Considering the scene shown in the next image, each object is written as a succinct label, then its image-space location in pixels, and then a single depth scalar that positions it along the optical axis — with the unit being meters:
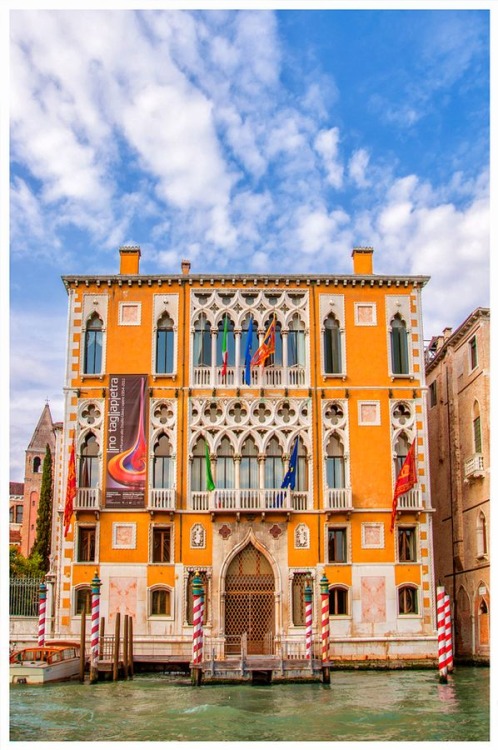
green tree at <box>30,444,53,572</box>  39.97
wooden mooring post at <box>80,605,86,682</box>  21.06
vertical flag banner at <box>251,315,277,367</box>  25.58
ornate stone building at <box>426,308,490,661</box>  25.61
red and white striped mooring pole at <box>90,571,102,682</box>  21.19
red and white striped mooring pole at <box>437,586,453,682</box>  20.80
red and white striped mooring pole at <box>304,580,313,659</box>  22.08
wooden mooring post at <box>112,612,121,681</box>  21.38
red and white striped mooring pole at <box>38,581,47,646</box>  23.06
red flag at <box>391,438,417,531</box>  24.41
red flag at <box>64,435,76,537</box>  24.67
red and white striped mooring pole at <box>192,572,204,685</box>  20.28
